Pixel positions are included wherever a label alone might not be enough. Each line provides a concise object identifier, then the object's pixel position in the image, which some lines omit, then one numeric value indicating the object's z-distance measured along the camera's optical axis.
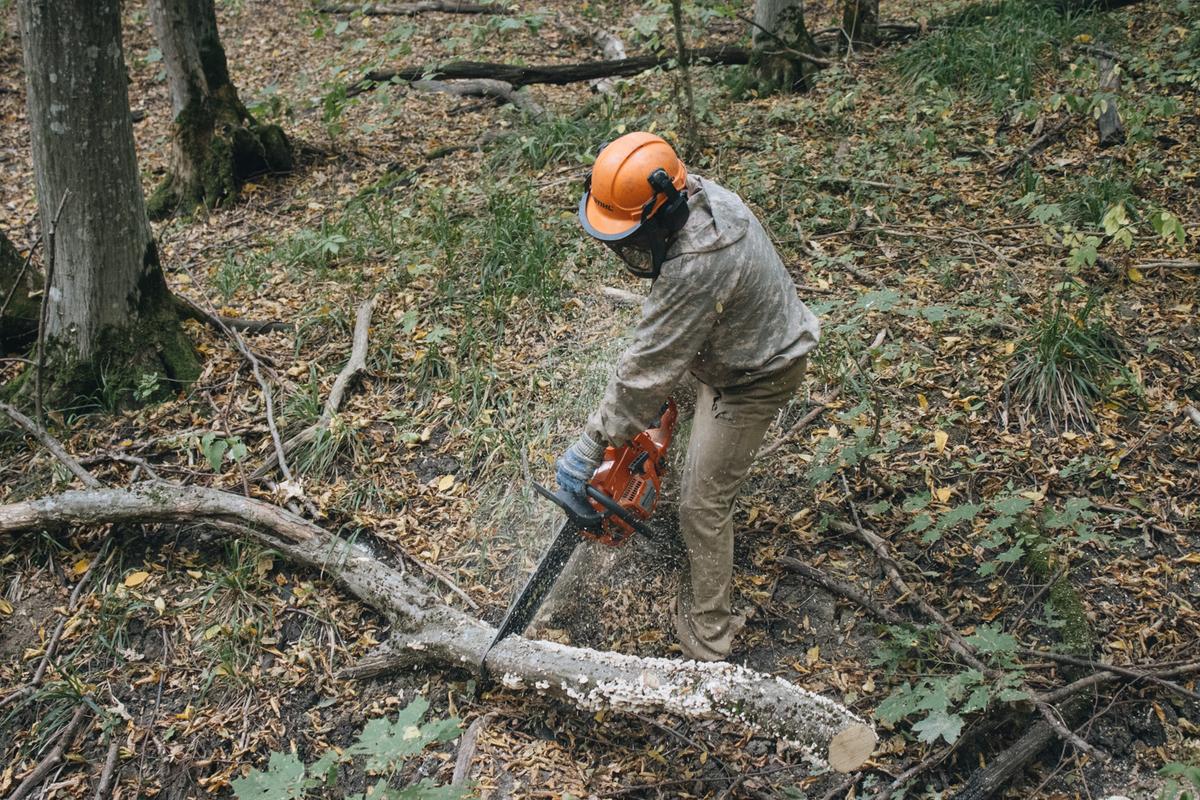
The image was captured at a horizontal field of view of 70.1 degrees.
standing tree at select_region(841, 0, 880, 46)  8.19
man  2.84
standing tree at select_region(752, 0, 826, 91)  7.64
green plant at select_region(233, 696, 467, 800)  2.62
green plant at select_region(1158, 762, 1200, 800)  2.18
